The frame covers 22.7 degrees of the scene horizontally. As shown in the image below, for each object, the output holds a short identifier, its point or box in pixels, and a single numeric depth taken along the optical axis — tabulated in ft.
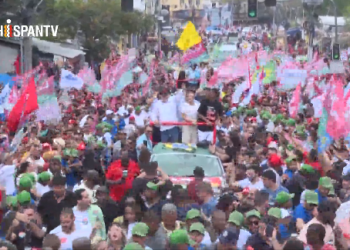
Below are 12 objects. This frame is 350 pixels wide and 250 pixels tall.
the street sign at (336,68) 93.09
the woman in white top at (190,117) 48.52
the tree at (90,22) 168.76
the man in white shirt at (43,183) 33.58
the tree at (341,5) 291.34
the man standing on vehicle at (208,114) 47.91
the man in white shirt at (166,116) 48.88
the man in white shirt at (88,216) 27.66
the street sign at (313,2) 94.07
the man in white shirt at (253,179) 35.29
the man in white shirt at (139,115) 59.98
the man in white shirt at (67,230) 25.79
